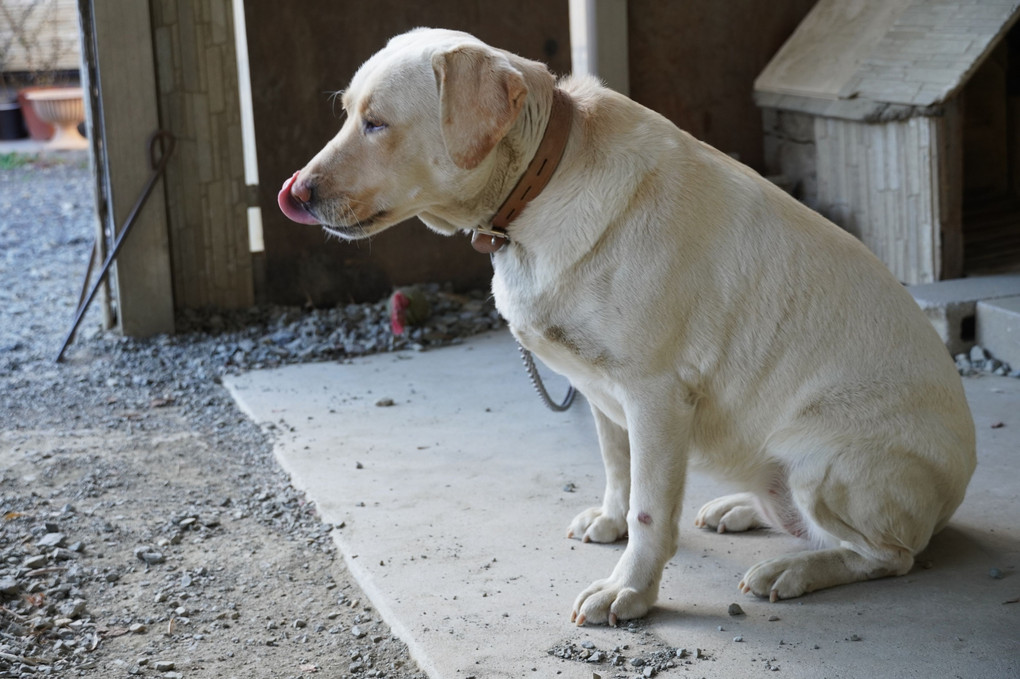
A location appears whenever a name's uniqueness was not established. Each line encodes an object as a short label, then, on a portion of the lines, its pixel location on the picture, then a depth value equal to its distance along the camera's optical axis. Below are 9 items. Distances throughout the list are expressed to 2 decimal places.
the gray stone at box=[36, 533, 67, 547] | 3.49
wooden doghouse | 5.46
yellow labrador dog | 2.71
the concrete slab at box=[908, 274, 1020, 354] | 5.04
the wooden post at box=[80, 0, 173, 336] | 5.64
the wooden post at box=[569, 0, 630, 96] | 6.43
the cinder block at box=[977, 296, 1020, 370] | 4.83
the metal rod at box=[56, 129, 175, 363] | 5.73
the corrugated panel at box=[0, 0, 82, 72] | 13.95
